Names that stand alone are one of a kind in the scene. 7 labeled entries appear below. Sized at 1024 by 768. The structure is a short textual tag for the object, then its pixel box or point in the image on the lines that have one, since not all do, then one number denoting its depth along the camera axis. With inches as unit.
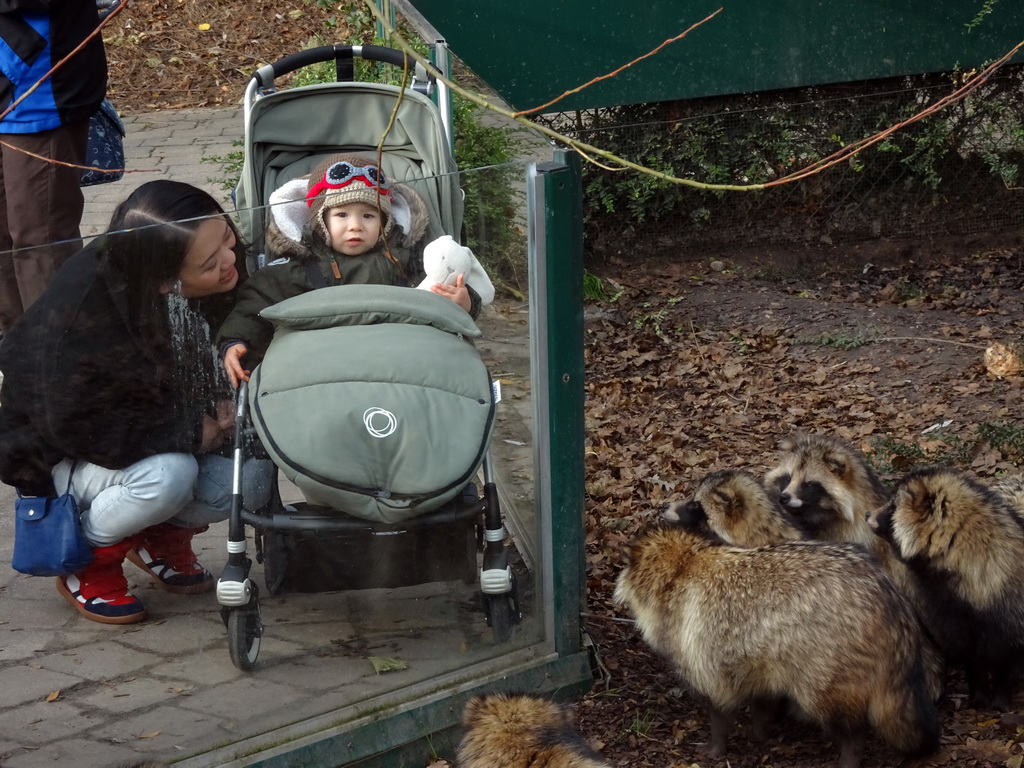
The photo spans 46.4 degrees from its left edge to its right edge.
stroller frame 138.6
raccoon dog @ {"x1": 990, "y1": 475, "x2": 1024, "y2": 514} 169.9
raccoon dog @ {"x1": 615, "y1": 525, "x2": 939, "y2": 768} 135.6
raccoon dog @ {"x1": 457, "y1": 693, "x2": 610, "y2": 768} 123.7
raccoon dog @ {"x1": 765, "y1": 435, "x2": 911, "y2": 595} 168.7
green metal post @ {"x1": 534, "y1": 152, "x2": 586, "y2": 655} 146.7
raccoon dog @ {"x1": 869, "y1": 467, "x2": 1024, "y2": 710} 150.9
